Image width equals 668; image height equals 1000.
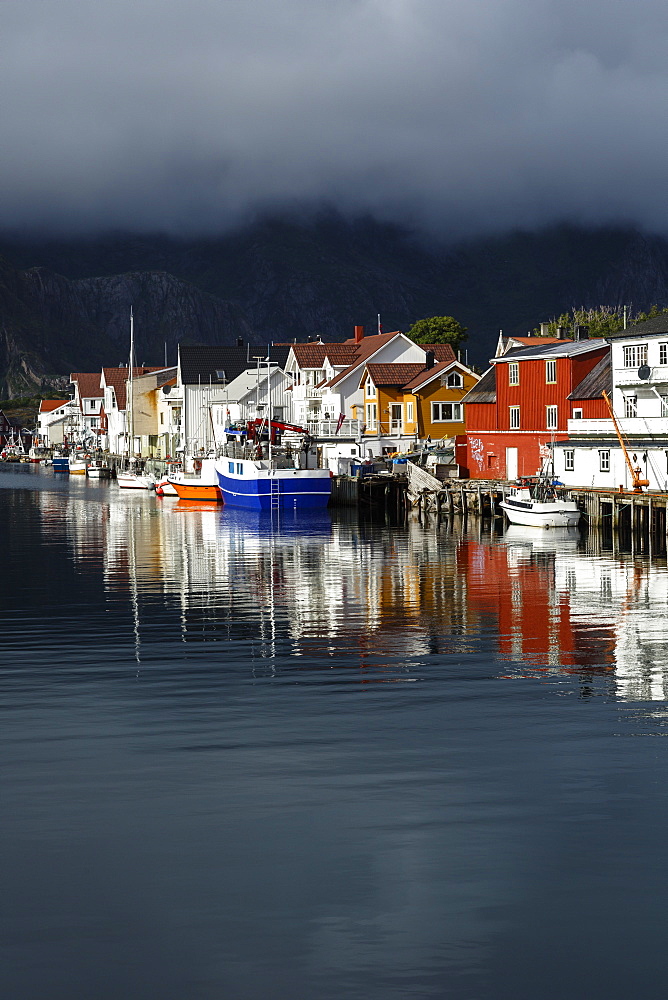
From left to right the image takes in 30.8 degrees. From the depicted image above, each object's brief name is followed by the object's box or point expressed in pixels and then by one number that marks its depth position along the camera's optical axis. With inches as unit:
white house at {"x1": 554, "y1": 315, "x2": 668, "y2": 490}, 2962.6
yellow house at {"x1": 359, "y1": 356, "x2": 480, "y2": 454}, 4500.5
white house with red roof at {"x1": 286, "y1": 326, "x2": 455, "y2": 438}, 4931.1
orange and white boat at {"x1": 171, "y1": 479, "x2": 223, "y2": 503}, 4352.9
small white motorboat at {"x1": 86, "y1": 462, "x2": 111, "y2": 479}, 7071.9
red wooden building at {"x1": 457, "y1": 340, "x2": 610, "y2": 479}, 3390.7
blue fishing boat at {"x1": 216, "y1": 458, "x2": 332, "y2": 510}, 3870.6
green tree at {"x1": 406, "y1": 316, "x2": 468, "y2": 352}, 6929.1
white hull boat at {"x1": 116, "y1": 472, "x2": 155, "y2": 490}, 5401.6
